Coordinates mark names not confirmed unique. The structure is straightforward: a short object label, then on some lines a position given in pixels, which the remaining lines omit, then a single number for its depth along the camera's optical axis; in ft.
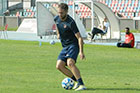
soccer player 38.32
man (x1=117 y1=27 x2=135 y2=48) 92.98
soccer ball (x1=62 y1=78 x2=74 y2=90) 39.04
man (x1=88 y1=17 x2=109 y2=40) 116.80
